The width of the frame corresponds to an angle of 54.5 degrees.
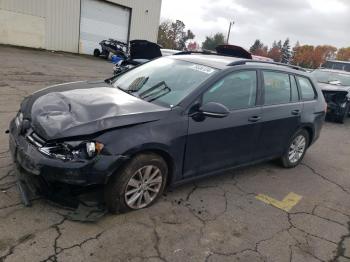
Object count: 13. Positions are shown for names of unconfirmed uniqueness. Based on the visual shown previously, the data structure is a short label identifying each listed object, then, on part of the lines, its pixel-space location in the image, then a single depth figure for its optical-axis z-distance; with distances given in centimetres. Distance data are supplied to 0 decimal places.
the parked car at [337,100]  979
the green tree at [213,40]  9096
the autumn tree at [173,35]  6528
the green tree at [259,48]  9552
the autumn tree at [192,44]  7968
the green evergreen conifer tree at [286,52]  9056
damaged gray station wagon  305
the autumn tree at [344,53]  9647
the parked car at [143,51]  1196
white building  2078
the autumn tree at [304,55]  9387
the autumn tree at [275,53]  9744
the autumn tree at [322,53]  9581
